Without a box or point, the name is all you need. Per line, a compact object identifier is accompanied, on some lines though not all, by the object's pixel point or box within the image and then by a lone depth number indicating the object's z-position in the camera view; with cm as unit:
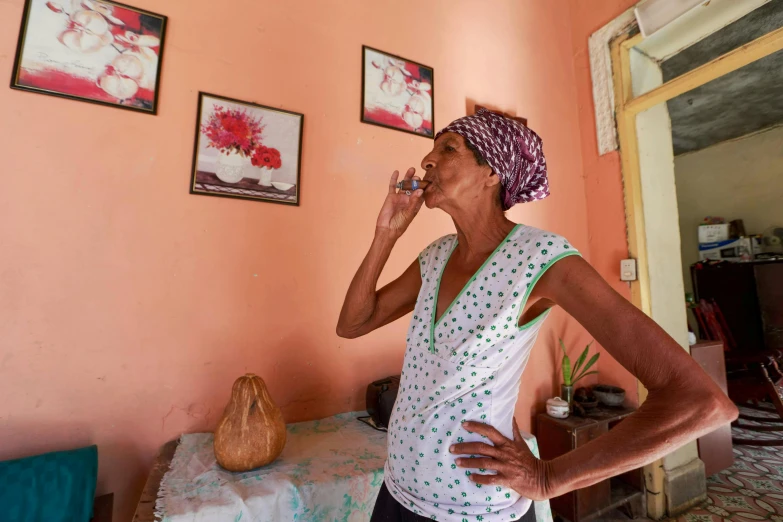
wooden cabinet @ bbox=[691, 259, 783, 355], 357
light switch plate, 199
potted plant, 197
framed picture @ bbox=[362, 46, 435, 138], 177
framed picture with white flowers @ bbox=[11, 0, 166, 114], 120
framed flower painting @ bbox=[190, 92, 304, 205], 141
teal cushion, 92
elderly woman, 58
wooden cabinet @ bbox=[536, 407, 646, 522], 174
